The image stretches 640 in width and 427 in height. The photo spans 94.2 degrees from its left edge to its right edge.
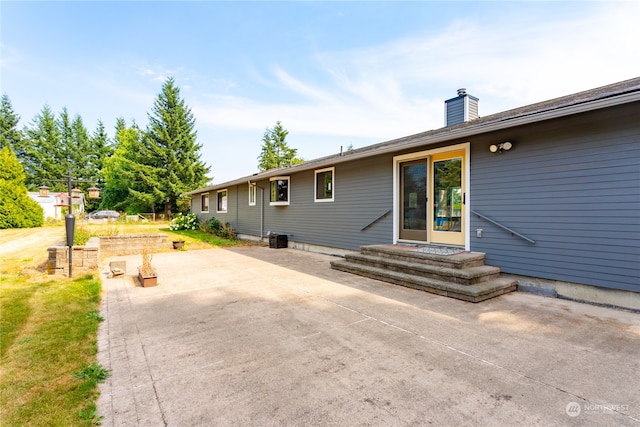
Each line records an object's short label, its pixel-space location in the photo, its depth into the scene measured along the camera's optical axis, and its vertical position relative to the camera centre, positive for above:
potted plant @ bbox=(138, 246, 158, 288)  5.31 -1.10
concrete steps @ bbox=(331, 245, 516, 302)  4.45 -1.02
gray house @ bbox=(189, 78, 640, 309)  3.89 +0.32
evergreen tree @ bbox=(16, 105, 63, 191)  30.70 +6.67
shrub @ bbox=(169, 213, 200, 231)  17.08 -0.50
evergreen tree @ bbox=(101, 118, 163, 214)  26.05 +3.67
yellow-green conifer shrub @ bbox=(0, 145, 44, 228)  16.41 +0.98
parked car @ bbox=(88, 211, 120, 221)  25.09 -0.02
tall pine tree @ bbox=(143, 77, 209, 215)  26.22 +5.62
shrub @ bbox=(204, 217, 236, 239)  14.06 -0.72
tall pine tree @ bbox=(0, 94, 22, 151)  29.94 +9.29
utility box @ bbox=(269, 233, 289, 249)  10.59 -0.96
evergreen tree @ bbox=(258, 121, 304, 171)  35.53 +7.96
